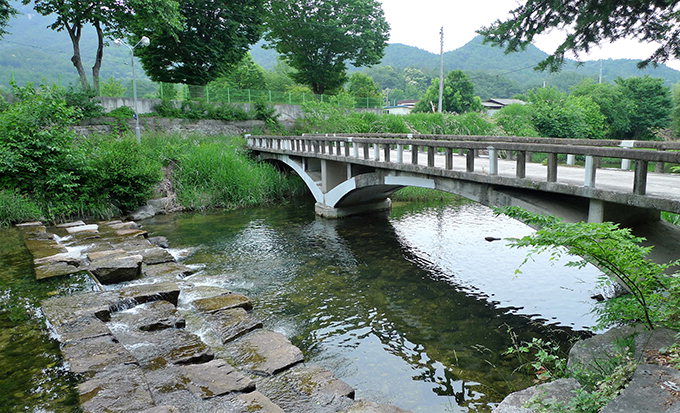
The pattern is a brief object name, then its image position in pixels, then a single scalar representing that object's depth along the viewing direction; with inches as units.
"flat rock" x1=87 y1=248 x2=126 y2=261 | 438.2
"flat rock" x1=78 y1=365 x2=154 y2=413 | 192.5
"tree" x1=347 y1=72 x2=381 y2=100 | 2440.0
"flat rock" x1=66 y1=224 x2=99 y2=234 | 572.4
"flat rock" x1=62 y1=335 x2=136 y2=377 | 226.7
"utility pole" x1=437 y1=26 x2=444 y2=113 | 1556.3
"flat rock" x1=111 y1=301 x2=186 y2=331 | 293.3
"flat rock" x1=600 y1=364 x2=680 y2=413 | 134.3
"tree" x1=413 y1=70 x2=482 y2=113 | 2313.0
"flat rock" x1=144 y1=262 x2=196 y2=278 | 411.2
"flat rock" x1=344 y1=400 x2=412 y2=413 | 202.7
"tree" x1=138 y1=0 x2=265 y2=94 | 1268.5
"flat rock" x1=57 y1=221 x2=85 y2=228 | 615.2
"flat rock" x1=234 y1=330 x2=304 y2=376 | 252.4
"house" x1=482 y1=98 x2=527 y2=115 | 2847.0
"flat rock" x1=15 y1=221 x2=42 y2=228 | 597.7
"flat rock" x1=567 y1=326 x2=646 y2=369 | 193.2
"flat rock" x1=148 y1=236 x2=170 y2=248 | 547.1
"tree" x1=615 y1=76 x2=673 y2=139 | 1732.3
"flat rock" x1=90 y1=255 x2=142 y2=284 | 384.2
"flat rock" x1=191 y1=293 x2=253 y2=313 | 333.1
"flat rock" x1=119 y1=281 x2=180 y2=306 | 335.9
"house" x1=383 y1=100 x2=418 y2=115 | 2801.2
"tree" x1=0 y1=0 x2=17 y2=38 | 882.8
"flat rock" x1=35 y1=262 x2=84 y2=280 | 386.0
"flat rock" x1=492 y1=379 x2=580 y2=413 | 167.6
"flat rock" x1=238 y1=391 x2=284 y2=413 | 199.3
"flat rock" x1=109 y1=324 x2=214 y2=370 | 247.9
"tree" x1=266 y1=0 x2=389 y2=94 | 1585.9
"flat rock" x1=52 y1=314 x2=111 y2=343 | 263.9
